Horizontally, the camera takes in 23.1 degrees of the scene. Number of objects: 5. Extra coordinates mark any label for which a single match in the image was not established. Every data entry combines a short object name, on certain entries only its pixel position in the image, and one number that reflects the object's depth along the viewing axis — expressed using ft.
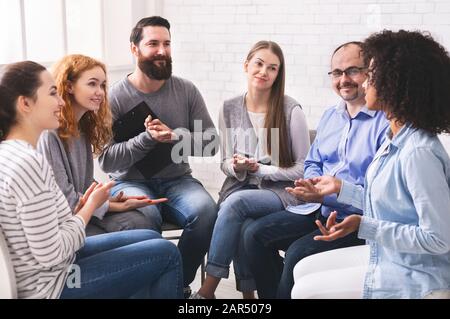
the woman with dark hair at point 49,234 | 12.22
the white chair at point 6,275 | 12.21
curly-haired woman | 12.33
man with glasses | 14.34
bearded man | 15.22
